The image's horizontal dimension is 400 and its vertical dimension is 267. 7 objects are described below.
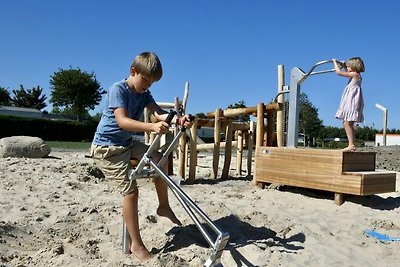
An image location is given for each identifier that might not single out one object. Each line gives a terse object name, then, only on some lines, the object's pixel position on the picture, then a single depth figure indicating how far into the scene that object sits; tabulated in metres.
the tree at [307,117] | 50.47
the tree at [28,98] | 69.19
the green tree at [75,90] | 49.56
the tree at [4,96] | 65.00
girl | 5.87
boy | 3.21
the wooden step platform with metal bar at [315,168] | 5.36
